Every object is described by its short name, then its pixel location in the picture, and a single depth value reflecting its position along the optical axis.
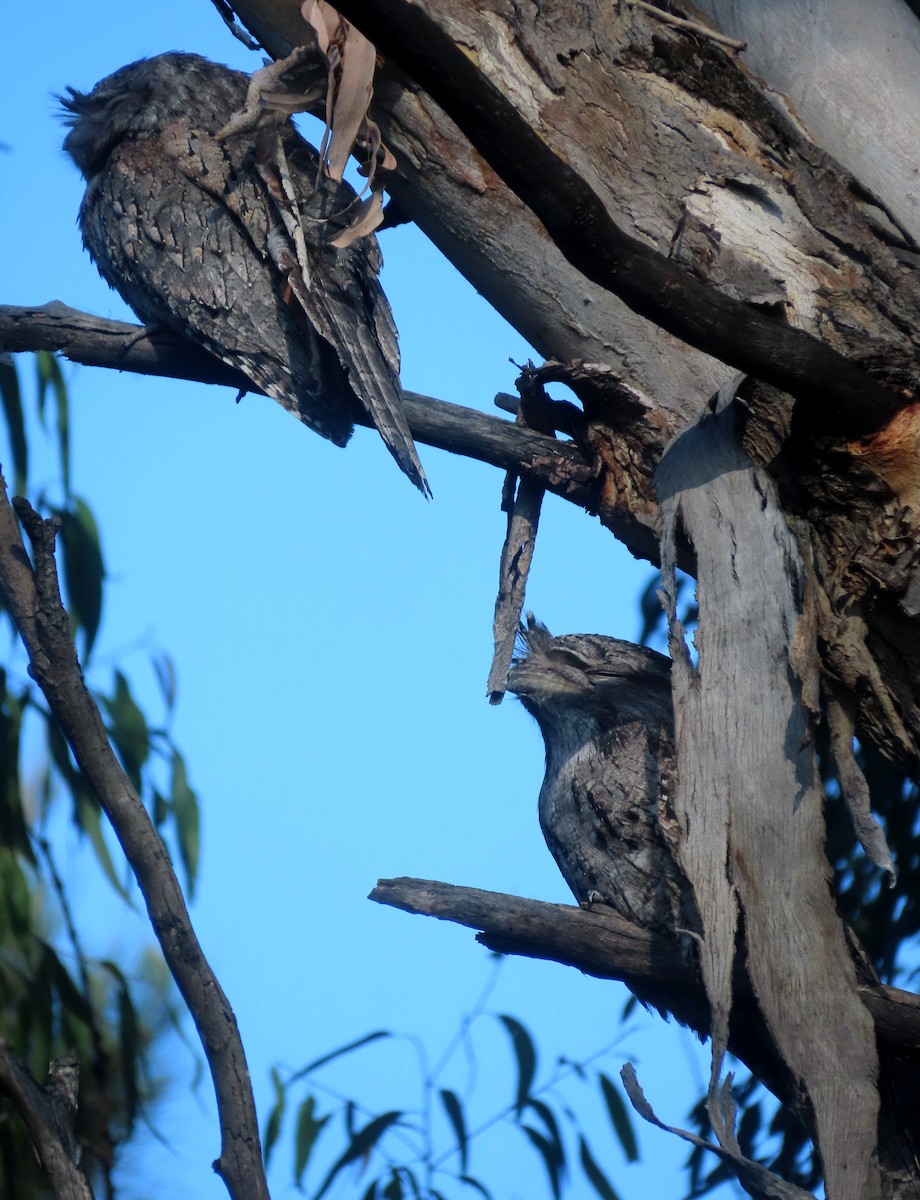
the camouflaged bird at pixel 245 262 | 13.17
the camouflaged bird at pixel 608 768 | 13.15
